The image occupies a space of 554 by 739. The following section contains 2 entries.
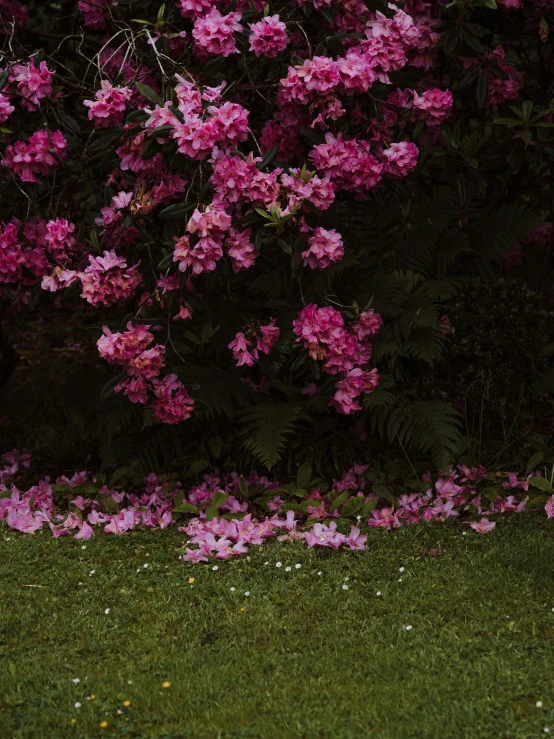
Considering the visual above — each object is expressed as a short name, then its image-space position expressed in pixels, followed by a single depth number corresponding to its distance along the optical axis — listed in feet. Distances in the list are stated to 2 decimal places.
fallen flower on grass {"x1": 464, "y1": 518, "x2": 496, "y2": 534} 15.46
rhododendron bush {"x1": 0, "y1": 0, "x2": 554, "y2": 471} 14.56
